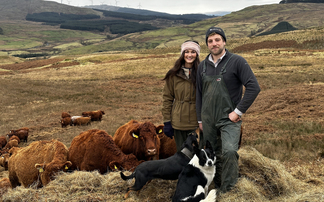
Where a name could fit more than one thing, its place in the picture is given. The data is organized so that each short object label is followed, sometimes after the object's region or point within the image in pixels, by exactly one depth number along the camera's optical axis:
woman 5.05
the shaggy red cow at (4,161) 10.29
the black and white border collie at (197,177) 4.09
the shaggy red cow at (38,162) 6.15
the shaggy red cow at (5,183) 7.80
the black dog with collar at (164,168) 4.79
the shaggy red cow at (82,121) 15.70
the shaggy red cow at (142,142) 6.03
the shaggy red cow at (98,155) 6.06
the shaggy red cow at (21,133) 13.03
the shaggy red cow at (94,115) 16.52
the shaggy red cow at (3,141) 12.71
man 4.06
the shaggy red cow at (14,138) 12.53
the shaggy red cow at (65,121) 15.29
